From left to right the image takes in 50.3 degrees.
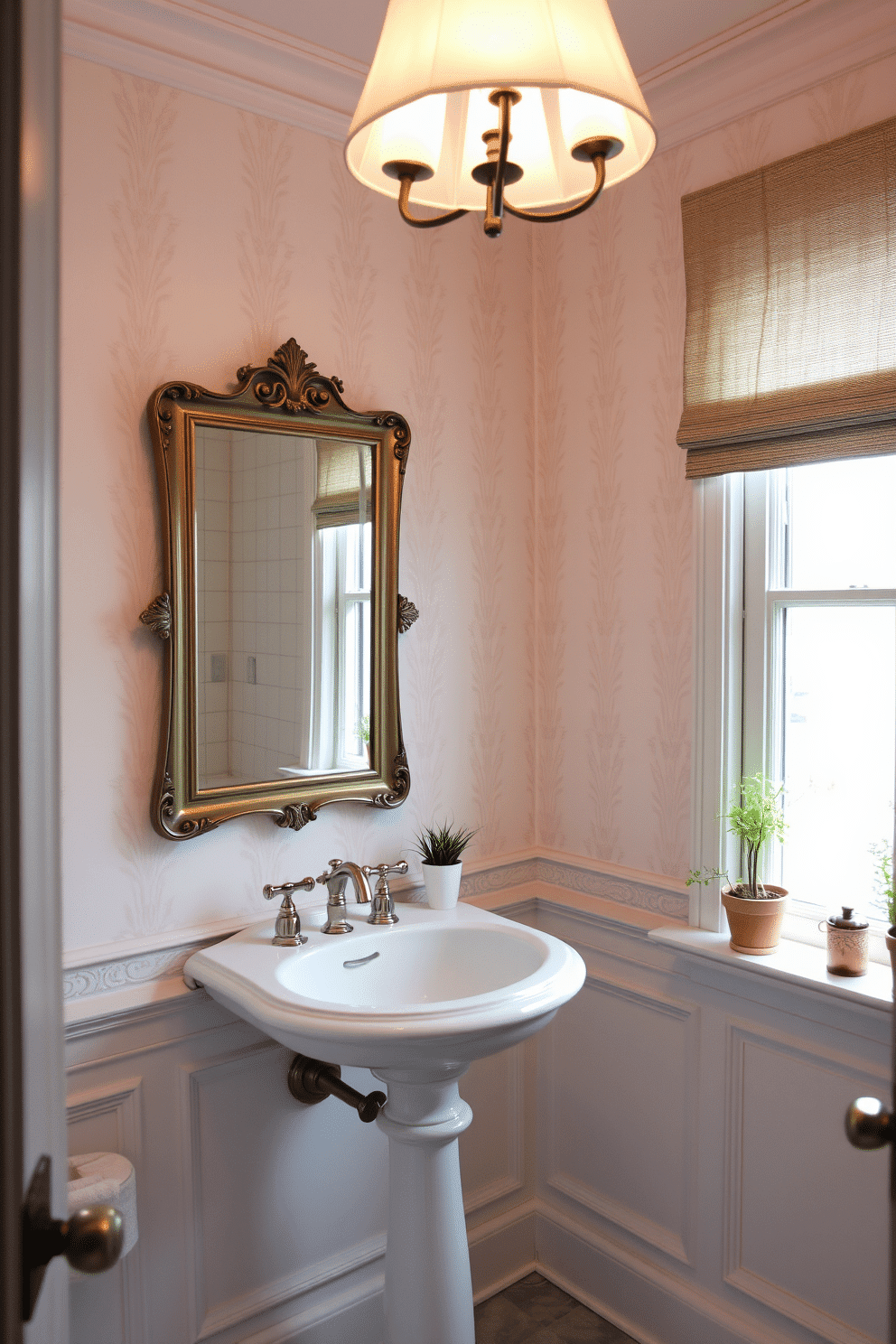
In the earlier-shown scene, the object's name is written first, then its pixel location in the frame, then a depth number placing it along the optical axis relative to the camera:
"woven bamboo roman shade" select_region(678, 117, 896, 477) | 1.64
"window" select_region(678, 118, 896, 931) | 1.67
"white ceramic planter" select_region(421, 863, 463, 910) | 2.00
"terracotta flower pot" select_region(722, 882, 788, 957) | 1.83
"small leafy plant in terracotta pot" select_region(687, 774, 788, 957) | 1.83
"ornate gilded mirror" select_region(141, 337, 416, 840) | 1.73
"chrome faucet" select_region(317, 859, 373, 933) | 1.84
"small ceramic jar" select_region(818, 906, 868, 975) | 1.70
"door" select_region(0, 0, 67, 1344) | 0.59
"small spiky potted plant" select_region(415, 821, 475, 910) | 2.00
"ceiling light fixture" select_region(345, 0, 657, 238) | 0.92
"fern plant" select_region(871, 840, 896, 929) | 1.74
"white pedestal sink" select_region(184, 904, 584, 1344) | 1.44
